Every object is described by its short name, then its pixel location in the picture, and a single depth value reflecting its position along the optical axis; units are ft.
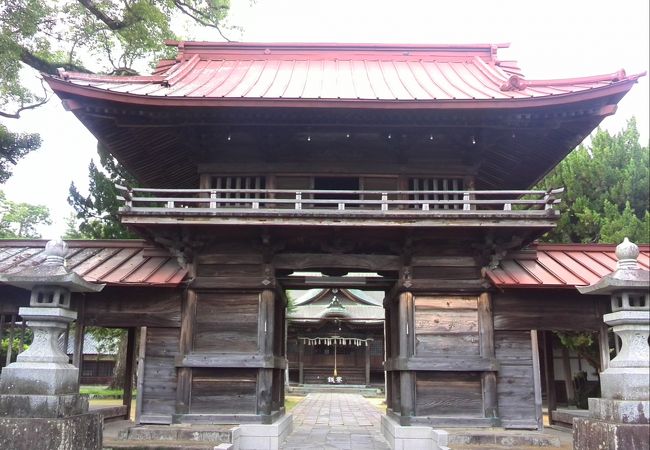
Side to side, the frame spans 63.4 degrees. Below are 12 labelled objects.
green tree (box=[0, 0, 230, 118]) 57.88
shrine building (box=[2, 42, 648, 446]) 32.96
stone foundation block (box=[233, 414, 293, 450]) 33.96
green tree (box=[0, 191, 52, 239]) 142.04
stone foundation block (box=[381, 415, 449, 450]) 33.52
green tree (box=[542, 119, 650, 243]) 63.36
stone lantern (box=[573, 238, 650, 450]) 21.25
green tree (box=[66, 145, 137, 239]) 67.56
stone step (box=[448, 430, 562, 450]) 32.94
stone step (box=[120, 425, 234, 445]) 32.94
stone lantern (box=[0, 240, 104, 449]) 22.38
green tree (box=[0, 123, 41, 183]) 58.59
